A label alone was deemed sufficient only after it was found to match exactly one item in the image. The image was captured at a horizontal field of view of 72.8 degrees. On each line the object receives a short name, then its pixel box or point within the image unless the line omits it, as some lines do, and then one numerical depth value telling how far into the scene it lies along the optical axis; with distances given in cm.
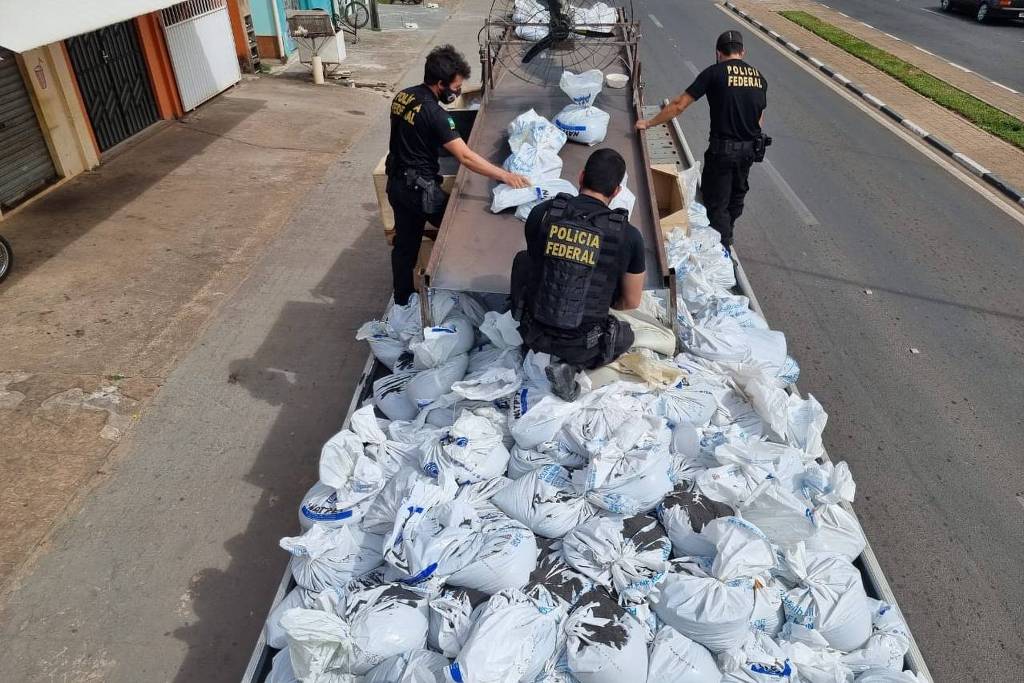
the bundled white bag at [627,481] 288
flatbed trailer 297
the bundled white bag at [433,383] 372
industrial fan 663
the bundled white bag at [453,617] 254
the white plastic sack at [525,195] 445
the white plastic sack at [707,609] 251
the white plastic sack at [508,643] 230
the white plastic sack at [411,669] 240
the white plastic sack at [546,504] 289
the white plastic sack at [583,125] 527
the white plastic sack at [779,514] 291
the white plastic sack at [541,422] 322
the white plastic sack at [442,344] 382
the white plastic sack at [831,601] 268
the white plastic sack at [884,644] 263
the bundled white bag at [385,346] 420
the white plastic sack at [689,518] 280
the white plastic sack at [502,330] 381
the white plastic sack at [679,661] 243
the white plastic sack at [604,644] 237
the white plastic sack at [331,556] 286
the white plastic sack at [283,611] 268
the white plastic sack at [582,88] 563
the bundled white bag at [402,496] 294
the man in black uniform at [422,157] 440
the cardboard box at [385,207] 541
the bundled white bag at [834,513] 295
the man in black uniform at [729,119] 558
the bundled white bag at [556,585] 261
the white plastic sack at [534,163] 469
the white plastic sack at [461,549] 264
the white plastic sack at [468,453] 309
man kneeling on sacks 313
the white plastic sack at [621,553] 266
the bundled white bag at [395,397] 382
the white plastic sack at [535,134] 494
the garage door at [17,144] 766
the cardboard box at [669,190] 579
